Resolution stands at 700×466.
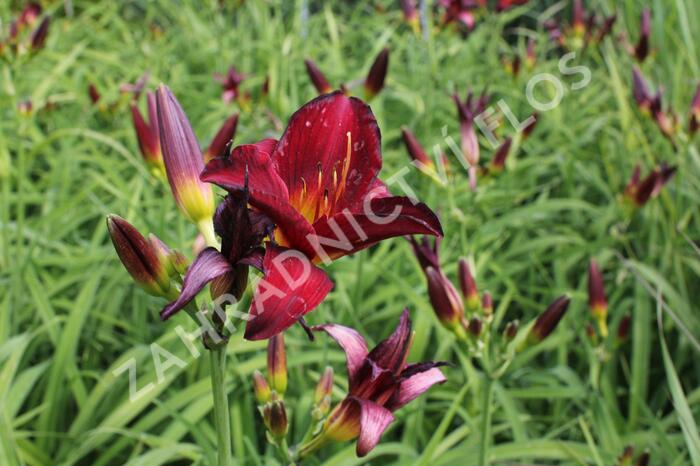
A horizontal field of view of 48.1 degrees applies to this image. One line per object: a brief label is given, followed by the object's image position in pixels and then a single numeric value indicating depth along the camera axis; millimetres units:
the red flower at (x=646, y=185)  2000
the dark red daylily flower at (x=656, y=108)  2229
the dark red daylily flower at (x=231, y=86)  2605
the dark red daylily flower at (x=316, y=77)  1999
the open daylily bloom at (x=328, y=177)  711
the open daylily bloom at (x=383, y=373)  850
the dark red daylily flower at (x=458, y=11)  2680
